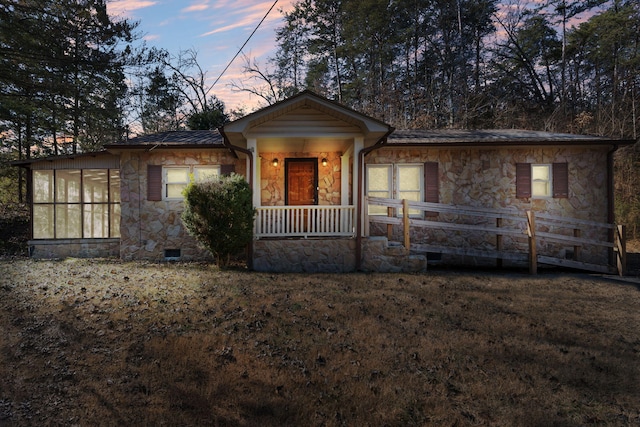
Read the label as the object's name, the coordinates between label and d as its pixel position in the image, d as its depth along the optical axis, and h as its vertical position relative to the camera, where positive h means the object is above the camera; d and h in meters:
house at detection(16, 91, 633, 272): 9.31 +0.80
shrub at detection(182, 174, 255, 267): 7.46 -0.03
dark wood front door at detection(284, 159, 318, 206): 10.43 +0.96
